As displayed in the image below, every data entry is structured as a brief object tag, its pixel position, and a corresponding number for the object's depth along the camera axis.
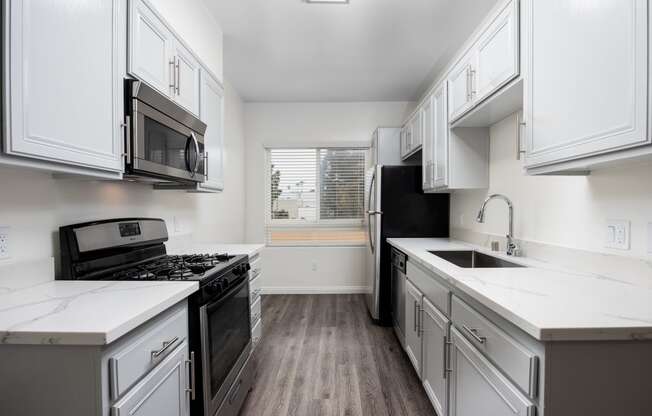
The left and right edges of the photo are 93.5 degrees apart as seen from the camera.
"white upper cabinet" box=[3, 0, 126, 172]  0.87
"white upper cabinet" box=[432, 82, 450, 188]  2.47
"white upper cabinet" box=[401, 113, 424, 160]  3.07
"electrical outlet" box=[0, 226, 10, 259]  1.10
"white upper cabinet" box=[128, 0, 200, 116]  1.40
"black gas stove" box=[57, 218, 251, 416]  1.31
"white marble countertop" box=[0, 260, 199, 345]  0.79
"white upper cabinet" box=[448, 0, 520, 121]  1.52
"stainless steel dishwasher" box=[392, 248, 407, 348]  2.56
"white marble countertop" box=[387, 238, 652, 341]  0.82
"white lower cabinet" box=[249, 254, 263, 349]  2.21
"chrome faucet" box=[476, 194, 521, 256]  2.00
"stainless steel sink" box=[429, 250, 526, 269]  2.26
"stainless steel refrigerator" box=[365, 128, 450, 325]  3.13
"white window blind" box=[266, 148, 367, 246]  4.32
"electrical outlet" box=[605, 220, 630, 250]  1.33
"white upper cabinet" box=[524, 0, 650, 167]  0.93
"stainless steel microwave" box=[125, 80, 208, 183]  1.35
